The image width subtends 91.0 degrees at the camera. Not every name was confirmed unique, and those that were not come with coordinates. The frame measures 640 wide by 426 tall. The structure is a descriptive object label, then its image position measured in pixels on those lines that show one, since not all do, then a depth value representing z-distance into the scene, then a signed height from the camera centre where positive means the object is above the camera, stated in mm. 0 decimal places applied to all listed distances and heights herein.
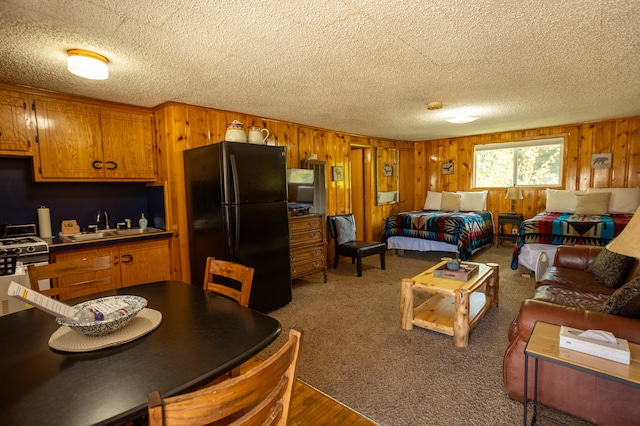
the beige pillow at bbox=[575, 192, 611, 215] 4645 -290
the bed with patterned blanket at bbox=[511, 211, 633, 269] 3791 -579
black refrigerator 2809 -214
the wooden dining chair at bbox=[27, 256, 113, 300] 1631 -425
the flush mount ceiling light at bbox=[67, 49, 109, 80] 2023 +841
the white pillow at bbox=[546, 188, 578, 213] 5023 -268
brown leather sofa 1465 -980
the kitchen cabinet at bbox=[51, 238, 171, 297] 2754 -654
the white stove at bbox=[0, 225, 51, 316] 2053 -444
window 5625 +410
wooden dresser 3766 -694
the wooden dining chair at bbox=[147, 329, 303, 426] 582 -431
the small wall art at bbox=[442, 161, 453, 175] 6672 +389
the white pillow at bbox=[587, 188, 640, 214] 4566 -246
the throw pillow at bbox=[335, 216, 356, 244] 4605 -613
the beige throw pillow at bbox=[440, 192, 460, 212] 6148 -313
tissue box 1256 -681
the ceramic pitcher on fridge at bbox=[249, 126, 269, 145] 3125 +535
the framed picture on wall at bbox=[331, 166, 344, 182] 5062 +247
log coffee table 2408 -1060
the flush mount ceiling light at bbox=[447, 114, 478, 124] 4188 +908
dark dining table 760 -518
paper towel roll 2928 -267
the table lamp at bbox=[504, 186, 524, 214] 5652 -143
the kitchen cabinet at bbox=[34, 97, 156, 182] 2768 +476
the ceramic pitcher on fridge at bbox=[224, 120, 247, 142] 2982 +540
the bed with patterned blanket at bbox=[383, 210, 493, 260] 4910 -714
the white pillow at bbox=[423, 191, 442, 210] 6394 -297
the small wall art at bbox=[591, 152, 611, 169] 5027 +373
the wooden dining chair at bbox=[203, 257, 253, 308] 1532 -451
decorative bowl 1063 -451
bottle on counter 3533 -352
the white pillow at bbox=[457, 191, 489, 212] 6027 -294
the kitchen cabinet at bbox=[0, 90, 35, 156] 2557 +578
